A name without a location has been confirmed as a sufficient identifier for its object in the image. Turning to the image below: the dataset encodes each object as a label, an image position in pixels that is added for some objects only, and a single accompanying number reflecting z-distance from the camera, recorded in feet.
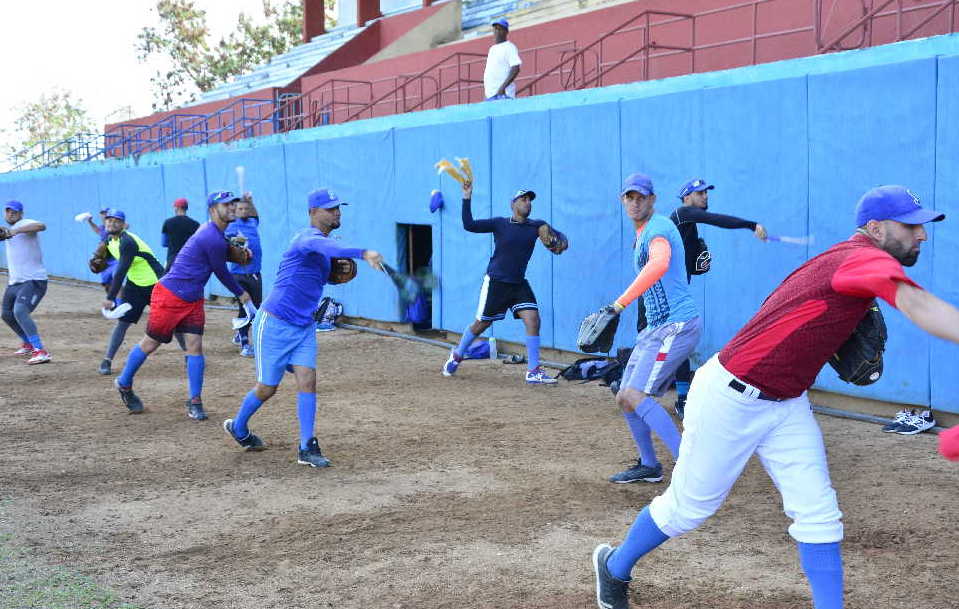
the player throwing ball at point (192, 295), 29.01
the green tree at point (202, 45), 178.50
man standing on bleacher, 49.16
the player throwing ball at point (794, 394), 11.72
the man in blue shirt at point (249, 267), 43.91
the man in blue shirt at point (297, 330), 23.43
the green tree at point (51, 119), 241.35
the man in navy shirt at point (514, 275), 35.68
